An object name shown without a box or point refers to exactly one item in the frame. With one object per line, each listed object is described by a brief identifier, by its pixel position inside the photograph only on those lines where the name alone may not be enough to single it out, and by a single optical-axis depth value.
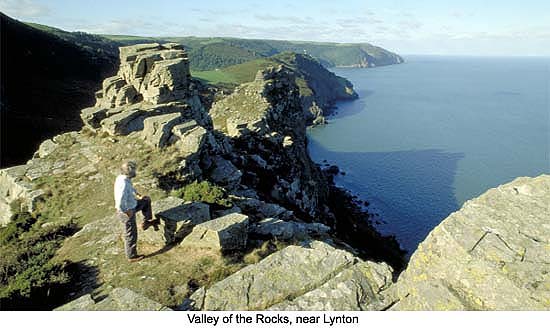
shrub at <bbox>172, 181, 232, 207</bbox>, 14.60
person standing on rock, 10.43
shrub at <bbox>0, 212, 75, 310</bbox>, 9.26
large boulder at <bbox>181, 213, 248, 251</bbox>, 11.09
